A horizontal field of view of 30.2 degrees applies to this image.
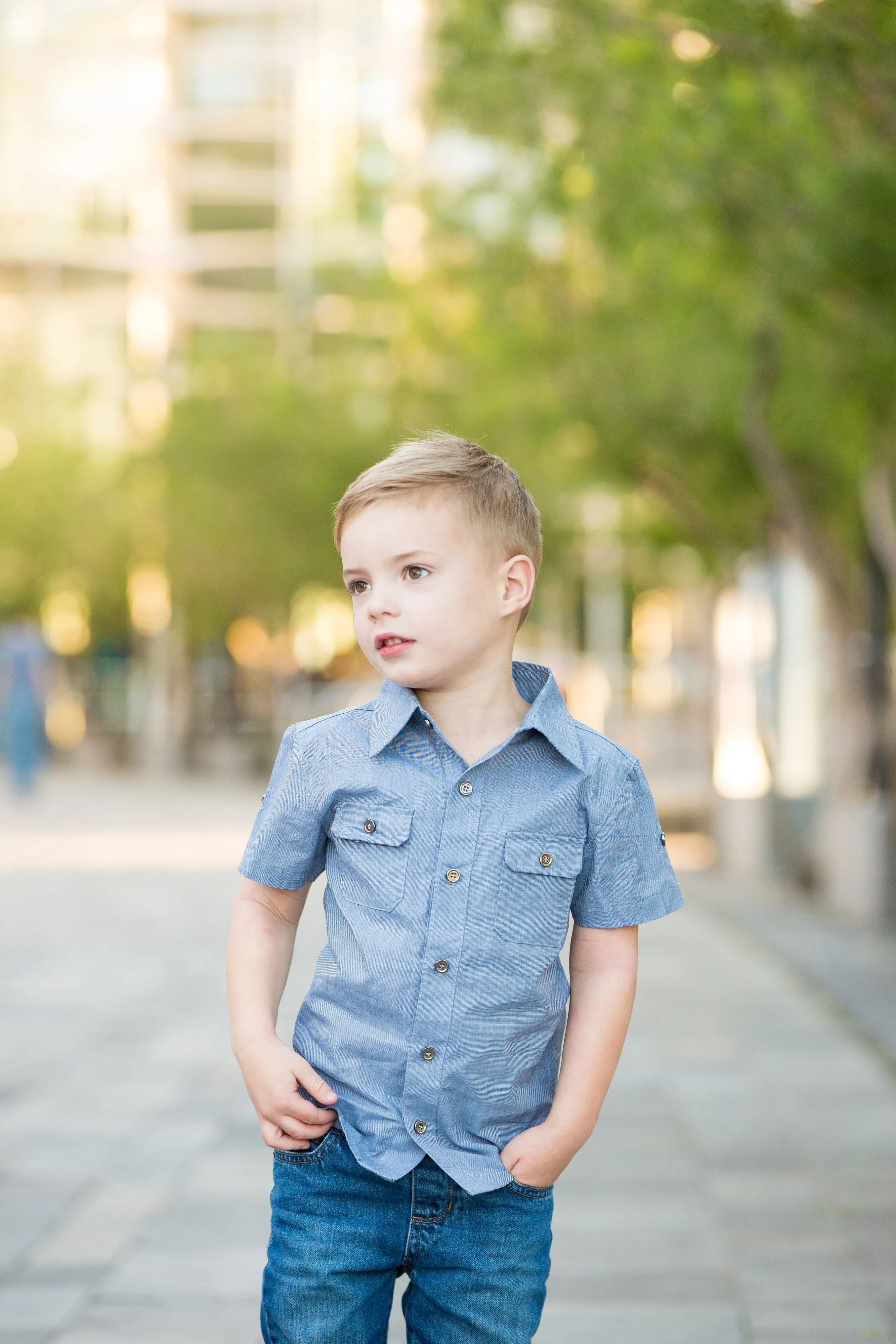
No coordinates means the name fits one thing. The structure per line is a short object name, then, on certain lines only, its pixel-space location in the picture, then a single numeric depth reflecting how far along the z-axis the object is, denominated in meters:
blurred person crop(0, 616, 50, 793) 18.59
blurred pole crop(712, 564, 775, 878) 12.34
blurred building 41.69
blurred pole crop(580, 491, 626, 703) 30.08
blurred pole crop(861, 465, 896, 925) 9.57
